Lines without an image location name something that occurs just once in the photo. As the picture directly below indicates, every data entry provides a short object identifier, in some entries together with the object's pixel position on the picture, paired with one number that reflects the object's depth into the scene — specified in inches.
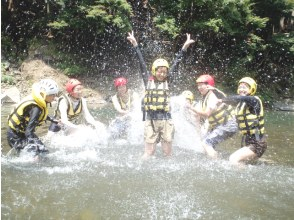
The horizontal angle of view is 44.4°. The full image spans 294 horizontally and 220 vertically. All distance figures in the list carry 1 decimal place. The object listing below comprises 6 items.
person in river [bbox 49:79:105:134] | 287.3
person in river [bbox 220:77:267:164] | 251.1
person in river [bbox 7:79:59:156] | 227.9
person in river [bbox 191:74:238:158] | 273.6
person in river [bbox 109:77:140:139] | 341.4
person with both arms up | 254.1
